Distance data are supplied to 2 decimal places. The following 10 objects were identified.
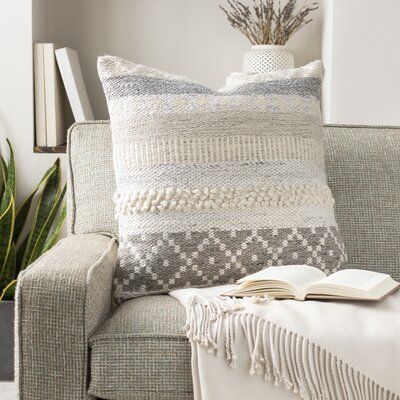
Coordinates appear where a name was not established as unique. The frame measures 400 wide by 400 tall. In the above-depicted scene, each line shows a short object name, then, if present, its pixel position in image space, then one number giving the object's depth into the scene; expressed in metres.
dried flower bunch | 3.24
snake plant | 2.88
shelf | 3.05
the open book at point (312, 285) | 1.66
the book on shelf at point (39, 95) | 3.06
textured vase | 3.14
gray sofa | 1.61
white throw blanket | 1.53
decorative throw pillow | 1.91
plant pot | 2.76
